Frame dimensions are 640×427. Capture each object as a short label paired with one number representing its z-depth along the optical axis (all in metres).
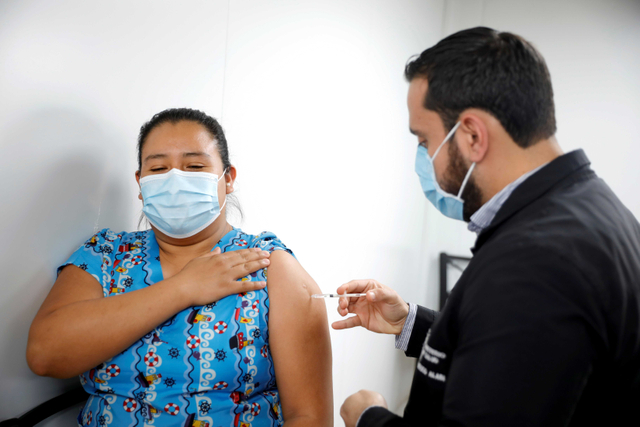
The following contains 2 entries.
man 0.66
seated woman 1.13
